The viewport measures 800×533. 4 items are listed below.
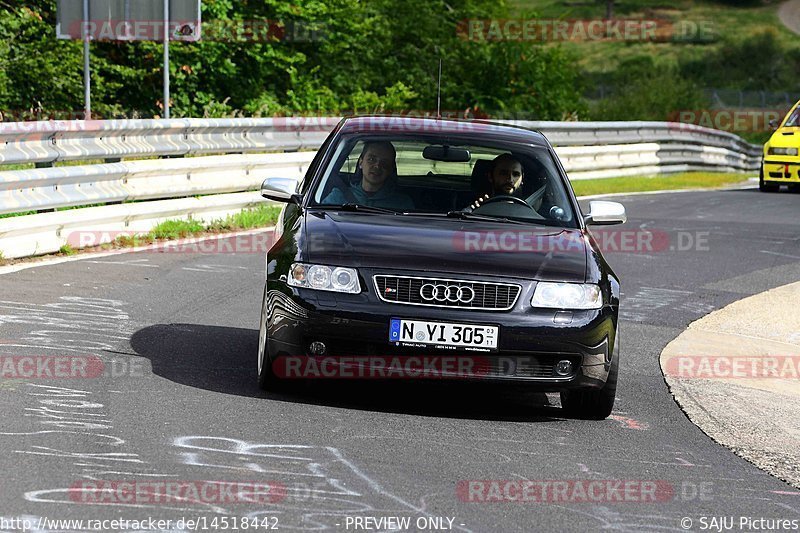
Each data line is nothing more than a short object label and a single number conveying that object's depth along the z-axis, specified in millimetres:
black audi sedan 13422
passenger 15828
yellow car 49125
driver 16453
